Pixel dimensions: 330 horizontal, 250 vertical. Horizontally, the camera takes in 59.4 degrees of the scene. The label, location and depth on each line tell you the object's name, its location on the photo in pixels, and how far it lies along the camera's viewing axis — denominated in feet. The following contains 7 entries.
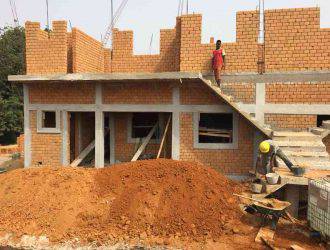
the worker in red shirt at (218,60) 30.76
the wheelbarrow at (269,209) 20.07
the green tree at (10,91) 87.04
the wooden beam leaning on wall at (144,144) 35.64
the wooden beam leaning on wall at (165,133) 34.63
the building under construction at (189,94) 29.81
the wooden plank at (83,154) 36.60
